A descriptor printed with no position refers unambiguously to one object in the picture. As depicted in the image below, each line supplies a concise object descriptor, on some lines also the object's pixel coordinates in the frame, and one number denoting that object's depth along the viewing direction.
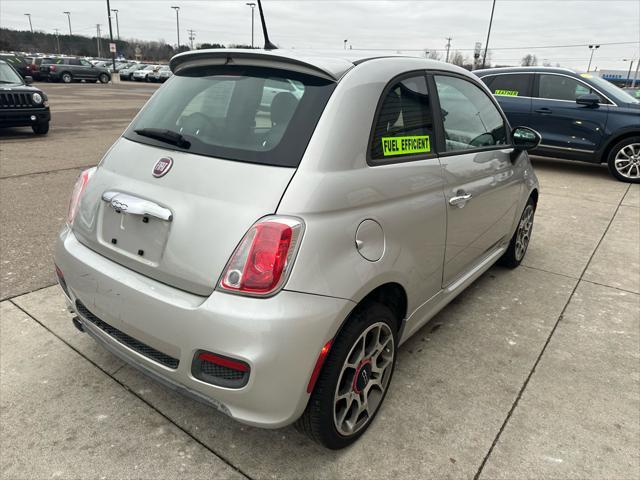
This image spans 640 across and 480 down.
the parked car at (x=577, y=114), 8.18
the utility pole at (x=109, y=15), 40.28
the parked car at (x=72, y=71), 35.06
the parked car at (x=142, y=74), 43.31
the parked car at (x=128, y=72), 44.50
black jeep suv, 9.91
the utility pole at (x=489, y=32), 37.69
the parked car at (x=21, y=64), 29.77
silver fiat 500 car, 1.78
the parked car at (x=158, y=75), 42.75
